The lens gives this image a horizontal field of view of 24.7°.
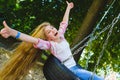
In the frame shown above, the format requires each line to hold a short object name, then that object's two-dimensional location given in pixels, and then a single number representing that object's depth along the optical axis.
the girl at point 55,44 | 3.05
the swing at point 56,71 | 2.92
